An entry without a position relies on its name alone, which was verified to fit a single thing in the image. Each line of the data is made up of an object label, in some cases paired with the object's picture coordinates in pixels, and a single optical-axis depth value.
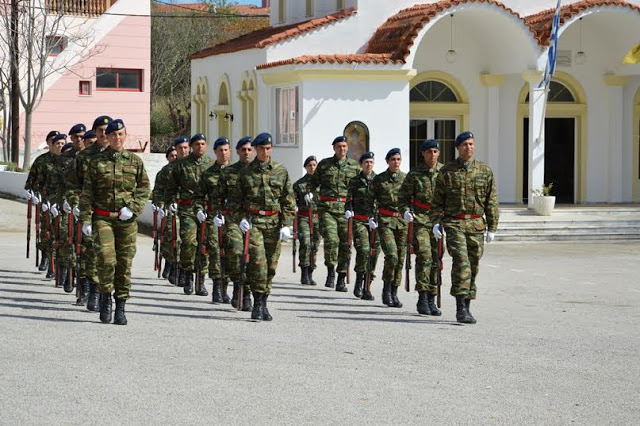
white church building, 26.00
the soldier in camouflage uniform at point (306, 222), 17.56
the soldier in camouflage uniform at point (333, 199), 17.19
